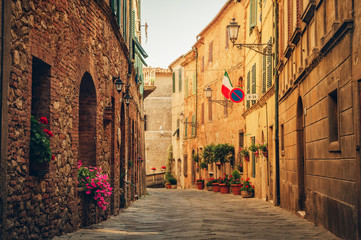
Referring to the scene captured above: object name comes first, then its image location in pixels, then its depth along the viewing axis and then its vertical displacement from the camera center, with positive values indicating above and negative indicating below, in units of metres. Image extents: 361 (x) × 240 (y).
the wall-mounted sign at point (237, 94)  22.11 +2.79
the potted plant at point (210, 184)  27.67 -1.10
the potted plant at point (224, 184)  25.02 -1.01
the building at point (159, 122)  44.94 +3.46
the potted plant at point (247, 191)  21.42 -1.14
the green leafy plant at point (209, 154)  26.98 +0.45
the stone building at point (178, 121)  39.53 +3.22
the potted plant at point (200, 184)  31.68 -1.25
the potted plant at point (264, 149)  18.42 +0.44
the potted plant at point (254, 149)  19.97 +0.49
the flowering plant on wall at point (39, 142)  6.84 +0.28
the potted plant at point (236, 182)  23.33 -0.87
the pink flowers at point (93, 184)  9.82 -0.37
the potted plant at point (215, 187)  26.31 -1.19
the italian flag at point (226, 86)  23.09 +3.25
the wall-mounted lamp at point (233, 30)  15.75 +3.84
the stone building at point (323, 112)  7.51 +0.88
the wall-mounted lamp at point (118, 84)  13.07 +1.92
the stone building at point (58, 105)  6.06 +0.90
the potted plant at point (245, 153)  22.65 +0.38
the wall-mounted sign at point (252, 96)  19.66 +2.40
